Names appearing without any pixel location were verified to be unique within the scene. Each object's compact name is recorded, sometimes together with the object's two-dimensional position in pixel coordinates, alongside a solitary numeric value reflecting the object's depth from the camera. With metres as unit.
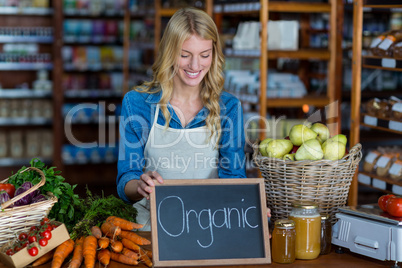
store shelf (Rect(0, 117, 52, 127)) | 6.20
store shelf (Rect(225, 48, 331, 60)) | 4.29
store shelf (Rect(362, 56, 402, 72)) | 3.54
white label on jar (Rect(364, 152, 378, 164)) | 3.92
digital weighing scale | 1.75
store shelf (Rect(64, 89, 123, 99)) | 6.52
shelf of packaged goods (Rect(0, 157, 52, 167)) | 6.23
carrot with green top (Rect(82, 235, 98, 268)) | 1.74
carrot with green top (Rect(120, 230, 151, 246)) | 1.90
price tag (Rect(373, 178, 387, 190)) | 3.71
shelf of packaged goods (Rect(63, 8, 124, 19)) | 6.38
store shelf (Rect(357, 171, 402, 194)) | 3.59
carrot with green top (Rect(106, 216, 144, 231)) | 1.95
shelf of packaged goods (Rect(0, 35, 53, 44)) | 6.09
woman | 2.38
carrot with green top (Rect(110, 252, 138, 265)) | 1.81
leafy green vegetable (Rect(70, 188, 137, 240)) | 1.97
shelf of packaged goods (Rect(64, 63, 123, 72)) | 6.48
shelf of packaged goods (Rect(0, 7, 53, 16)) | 6.02
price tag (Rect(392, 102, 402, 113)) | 3.65
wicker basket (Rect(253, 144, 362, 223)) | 1.92
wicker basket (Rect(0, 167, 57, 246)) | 1.76
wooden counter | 1.80
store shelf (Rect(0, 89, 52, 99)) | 6.16
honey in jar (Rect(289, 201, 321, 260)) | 1.81
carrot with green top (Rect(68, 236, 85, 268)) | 1.73
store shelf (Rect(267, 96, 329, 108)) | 4.35
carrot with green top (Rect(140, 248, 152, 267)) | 1.81
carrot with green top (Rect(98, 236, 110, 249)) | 1.82
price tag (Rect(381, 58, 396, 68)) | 3.56
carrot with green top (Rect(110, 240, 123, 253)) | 1.84
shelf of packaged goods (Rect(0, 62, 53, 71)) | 6.08
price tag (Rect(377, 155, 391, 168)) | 3.79
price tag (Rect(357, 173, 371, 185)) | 3.89
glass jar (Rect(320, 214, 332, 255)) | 1.89
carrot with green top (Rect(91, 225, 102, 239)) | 1.89
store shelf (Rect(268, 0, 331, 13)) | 4.22
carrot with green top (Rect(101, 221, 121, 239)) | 1.88
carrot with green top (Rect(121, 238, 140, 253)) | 1.85
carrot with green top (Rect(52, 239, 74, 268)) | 1.74
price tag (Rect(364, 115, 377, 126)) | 3.82
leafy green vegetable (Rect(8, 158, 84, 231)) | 2.00
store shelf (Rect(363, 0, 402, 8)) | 3.65
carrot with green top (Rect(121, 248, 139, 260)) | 1.81
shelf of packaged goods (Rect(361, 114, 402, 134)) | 3.61
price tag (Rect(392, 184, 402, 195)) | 3.53
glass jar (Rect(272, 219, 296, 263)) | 1.76
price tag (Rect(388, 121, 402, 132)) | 3.59
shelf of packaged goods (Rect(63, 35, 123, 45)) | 6.52
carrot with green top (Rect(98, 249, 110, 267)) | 1.78
